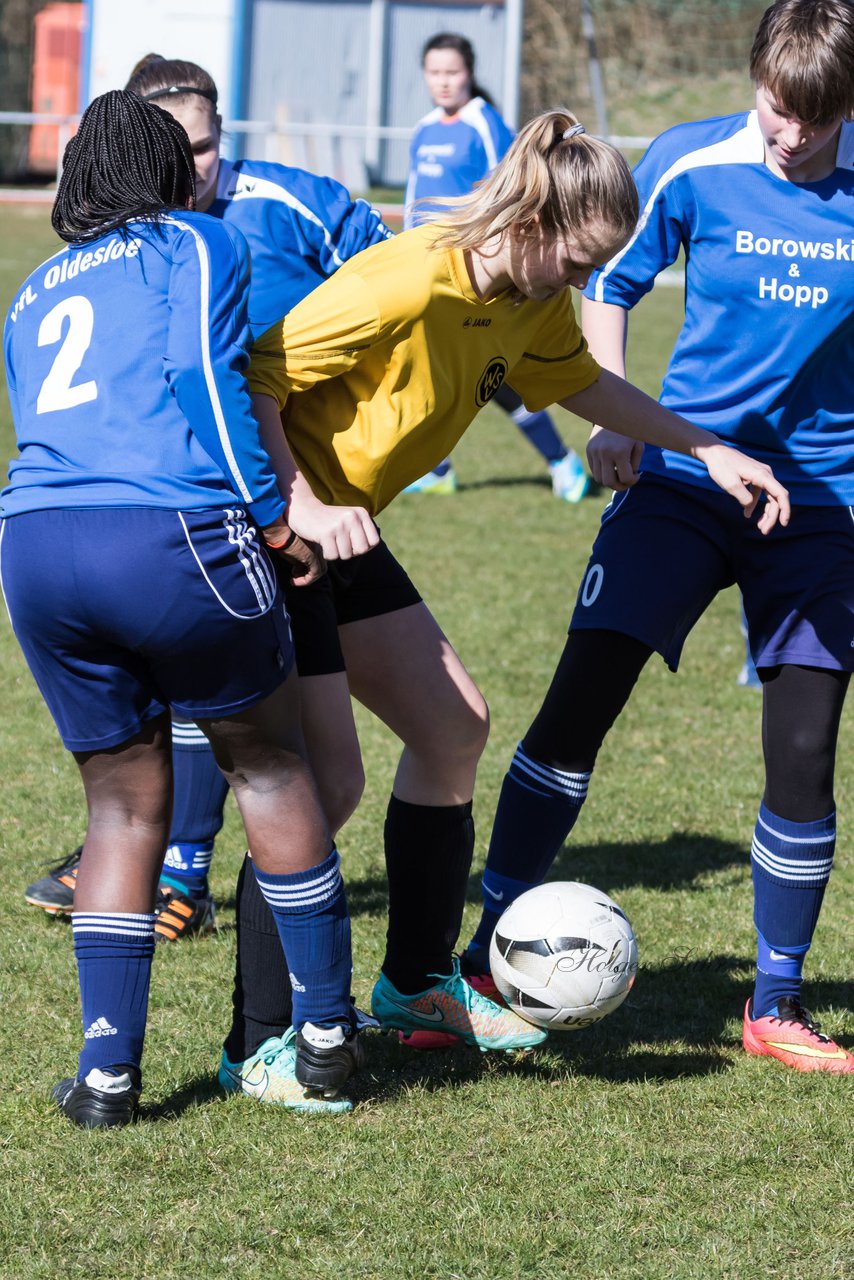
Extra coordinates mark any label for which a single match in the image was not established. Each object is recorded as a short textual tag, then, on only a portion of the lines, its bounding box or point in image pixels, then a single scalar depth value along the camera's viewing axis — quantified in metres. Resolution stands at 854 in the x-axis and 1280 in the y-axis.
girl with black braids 5.48
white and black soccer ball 6.59
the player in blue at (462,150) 20.56
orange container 66.94
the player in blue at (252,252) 8.05
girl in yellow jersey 5.88
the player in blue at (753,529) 7.00
